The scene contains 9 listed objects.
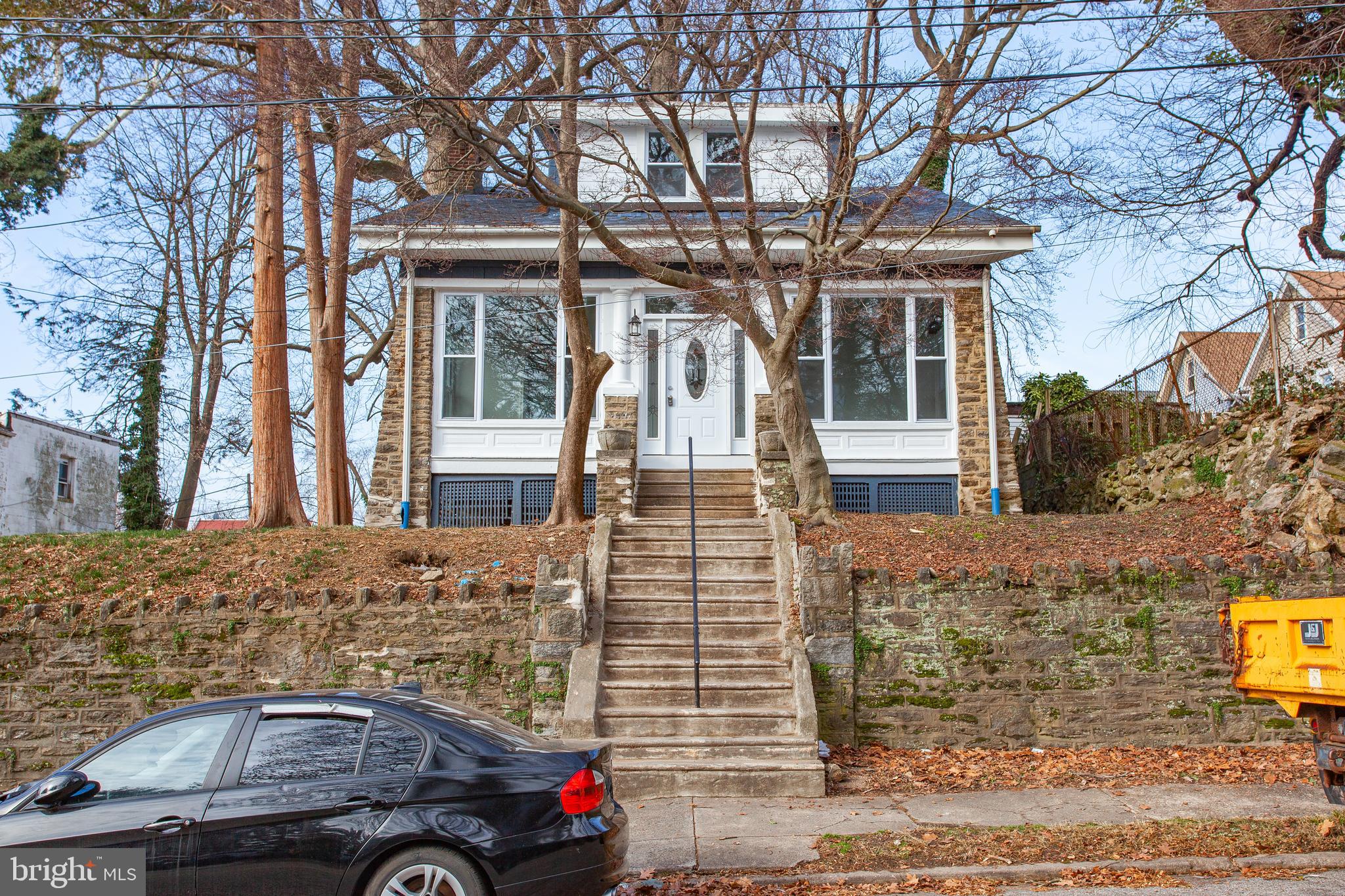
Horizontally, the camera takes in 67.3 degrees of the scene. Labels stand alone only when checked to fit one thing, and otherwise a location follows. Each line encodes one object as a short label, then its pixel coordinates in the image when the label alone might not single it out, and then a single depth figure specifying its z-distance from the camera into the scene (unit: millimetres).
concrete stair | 7809
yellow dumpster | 5762
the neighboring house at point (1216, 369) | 14289
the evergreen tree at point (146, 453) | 20781
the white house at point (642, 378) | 14914
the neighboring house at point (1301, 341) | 11352
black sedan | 4555
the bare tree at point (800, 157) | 11430
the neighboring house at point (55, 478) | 24766
